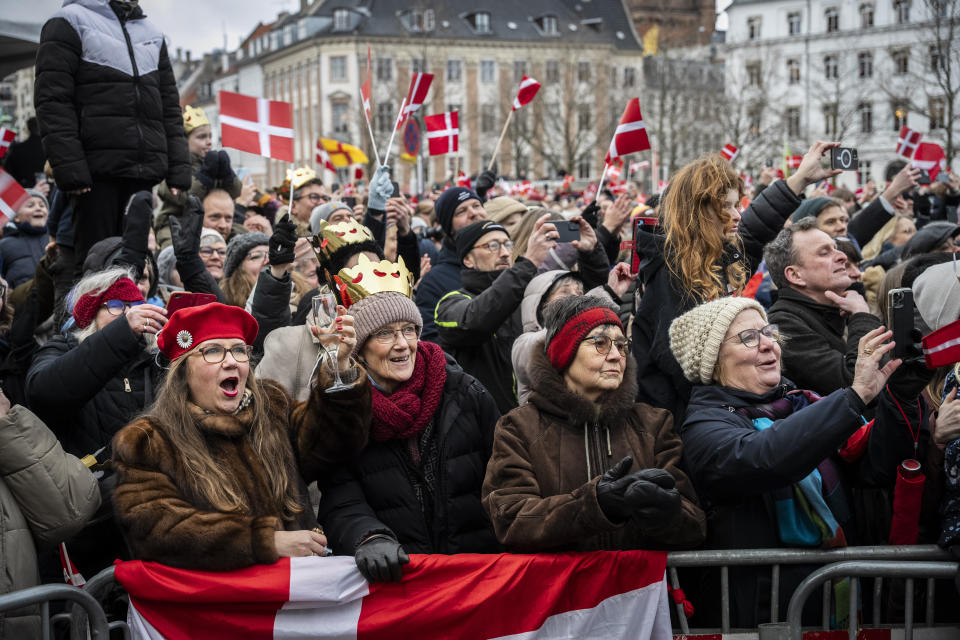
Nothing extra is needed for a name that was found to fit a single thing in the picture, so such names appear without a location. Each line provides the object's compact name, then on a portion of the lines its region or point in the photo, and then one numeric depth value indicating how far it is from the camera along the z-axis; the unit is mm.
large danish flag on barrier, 3834
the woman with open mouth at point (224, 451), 3744
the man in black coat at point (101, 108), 6277
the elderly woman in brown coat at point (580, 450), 3738
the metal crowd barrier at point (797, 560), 3785
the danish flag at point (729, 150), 15219
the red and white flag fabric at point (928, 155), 12664
